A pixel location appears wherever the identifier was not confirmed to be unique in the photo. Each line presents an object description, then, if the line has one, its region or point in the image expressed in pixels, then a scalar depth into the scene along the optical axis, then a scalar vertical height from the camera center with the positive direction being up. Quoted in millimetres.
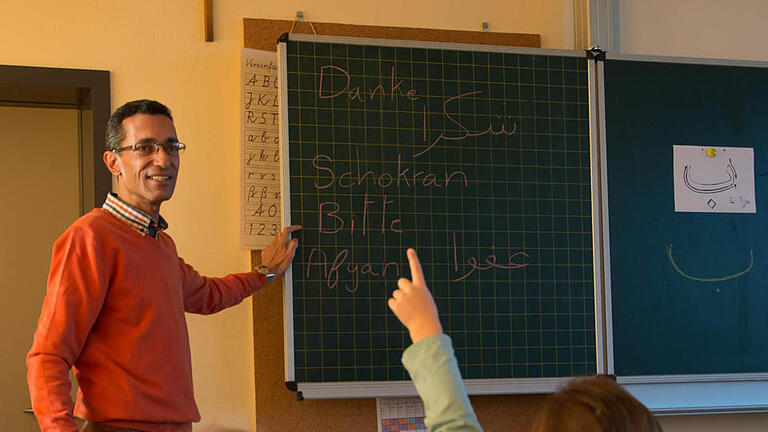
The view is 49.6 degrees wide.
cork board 2908 -601
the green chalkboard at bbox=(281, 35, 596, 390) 2820 +89
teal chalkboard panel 3102 -64
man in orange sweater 1973 -185
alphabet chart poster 2932 +290
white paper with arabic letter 3191 +163
